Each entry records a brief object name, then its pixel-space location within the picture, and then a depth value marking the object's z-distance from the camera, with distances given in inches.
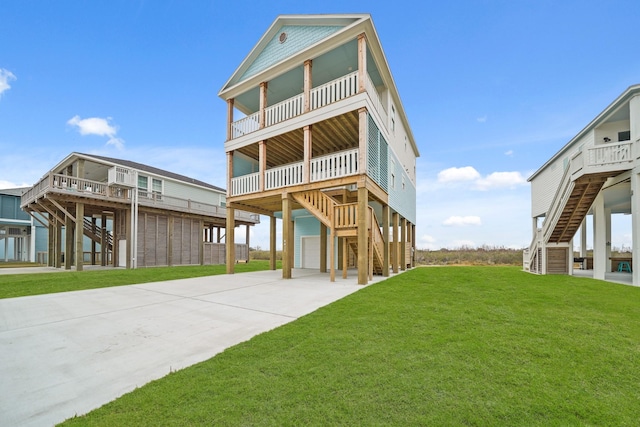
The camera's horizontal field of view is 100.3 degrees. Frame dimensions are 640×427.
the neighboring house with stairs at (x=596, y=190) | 393.1
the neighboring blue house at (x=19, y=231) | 1011.3
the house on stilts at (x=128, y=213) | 642.2
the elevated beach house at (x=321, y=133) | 381.1
